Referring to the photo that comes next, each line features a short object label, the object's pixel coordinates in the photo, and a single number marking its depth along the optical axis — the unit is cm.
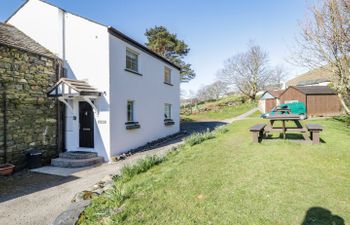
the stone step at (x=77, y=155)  850
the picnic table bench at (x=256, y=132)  805
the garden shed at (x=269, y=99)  3045
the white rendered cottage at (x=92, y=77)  874
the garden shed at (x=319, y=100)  2278
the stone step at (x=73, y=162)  811
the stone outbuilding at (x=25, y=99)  740
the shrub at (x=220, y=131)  1204
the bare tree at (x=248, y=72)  3812
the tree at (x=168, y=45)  2744
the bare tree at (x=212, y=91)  5343
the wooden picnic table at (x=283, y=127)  816
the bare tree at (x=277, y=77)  4061
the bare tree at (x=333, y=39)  678
